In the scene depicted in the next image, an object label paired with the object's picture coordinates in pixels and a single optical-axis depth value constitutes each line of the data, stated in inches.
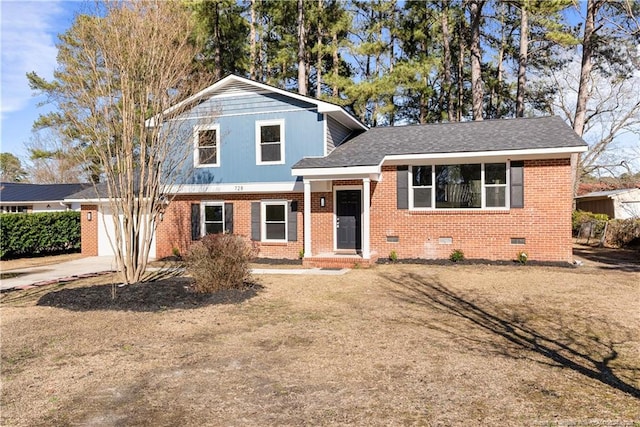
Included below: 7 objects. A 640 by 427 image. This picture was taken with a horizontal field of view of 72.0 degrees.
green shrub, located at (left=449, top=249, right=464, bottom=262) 545.3
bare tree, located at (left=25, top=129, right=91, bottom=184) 1438.4
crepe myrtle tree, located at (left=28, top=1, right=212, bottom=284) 377.4
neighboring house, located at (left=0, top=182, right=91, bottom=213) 1150.8
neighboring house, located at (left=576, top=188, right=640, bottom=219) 1101.1
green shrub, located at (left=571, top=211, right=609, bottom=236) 847.1
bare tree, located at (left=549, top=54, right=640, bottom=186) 1213.7
